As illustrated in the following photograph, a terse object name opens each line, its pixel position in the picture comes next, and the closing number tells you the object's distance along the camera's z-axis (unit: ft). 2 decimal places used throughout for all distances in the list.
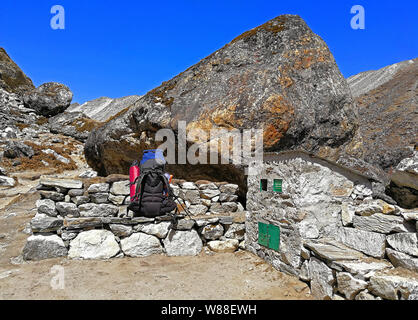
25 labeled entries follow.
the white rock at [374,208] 13.32
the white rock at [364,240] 12.59
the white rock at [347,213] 15.12
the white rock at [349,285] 11.08
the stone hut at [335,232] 11.18
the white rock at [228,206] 23.62
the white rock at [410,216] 11.47
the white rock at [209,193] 23.52
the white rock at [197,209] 23.13
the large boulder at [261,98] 22.57
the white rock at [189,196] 23.24
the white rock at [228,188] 23.82
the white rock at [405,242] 11.19
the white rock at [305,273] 14.26
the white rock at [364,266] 11.24
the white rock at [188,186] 23.32
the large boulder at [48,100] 96.53
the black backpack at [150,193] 19.26
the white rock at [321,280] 12.55
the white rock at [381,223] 12.21
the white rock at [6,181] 40.09
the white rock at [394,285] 9.61
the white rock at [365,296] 10.64
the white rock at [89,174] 40.39
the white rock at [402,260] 10.91
